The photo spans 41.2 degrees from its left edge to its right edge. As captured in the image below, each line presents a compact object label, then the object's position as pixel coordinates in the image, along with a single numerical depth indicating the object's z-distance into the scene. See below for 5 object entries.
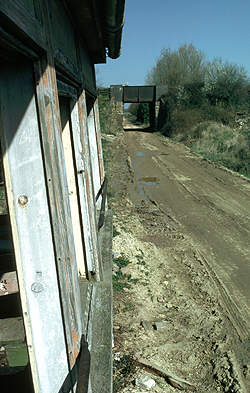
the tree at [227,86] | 24.86
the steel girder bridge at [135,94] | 29.75
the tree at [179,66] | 38.32
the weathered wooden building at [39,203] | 1.51
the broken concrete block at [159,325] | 4.42
